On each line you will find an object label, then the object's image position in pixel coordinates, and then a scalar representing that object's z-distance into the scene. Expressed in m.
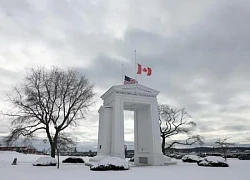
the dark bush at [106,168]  13.59
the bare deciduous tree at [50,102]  22.95
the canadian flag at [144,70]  21.34
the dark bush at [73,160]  23.45
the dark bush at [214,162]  17.23
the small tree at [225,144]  40.17
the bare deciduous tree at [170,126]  34.31
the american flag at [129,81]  21.86
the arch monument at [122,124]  19.98
